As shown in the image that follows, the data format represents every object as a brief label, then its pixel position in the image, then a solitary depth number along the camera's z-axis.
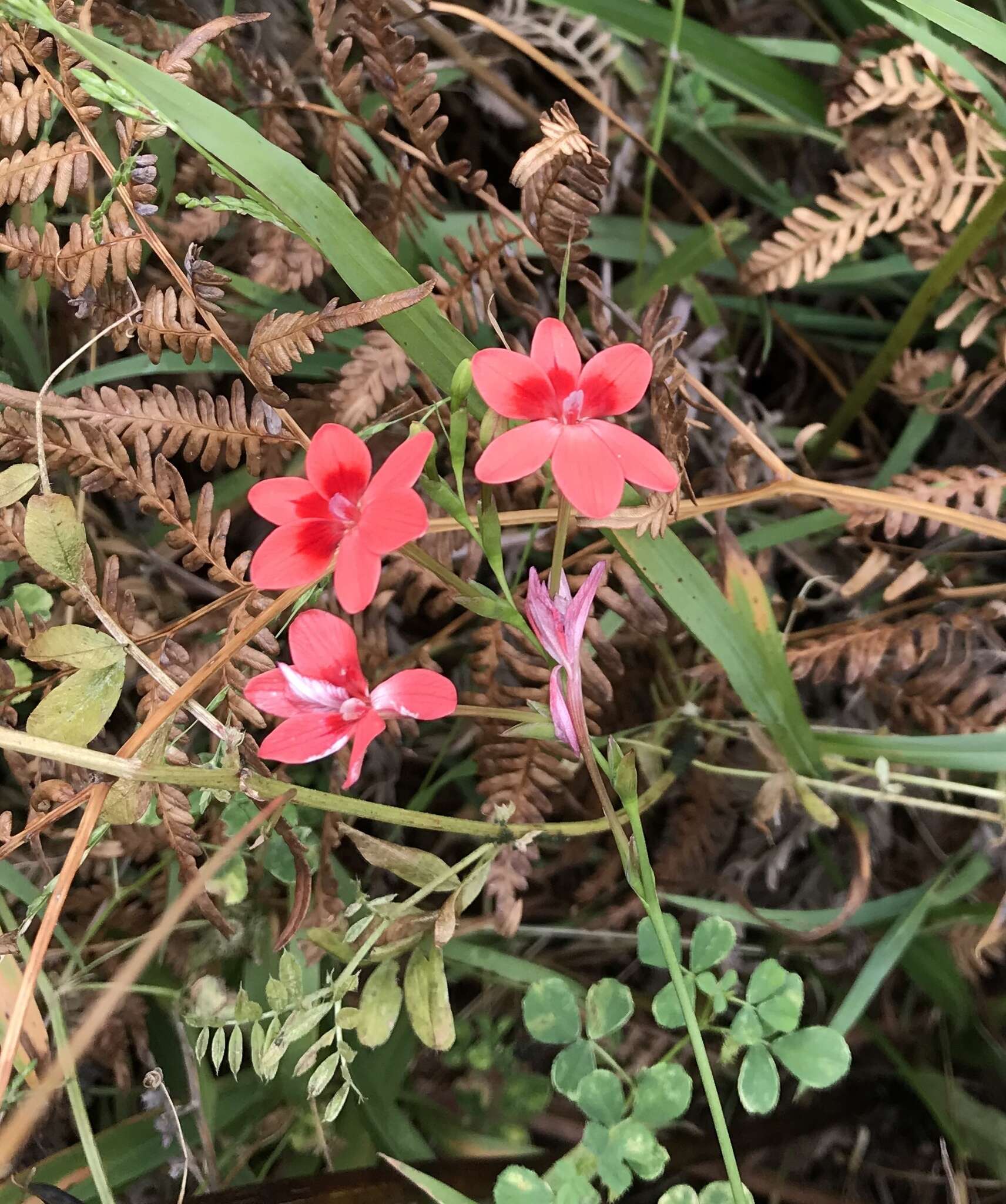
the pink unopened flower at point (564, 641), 0.14
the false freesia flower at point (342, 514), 0.13
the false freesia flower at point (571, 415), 0.13
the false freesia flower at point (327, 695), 0.13
